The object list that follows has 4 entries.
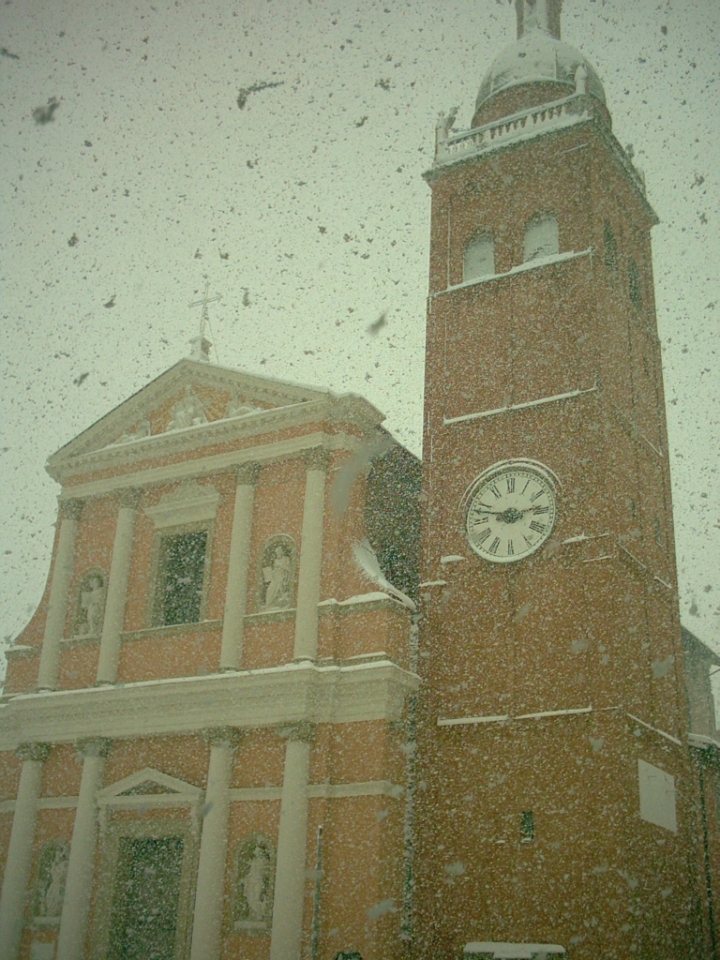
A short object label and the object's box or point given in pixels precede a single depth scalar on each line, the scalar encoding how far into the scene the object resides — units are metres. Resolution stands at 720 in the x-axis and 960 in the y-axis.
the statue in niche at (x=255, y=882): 14.91
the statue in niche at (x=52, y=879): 16.64
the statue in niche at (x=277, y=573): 16.84
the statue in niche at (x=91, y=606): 18.39
